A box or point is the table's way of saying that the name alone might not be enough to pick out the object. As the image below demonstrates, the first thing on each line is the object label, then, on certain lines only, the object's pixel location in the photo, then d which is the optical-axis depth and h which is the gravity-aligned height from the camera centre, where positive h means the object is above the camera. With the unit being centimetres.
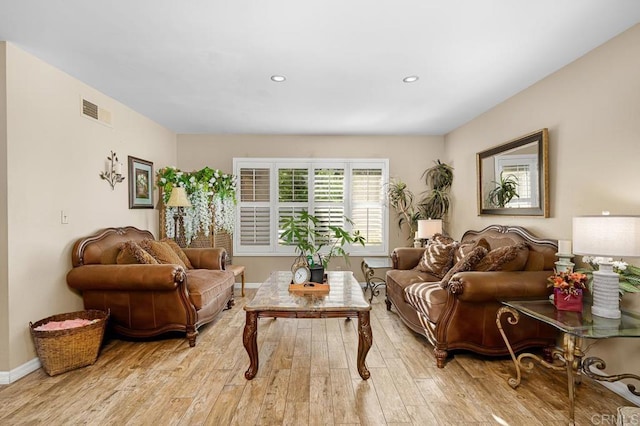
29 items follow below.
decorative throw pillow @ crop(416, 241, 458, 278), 376 -55
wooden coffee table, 242 -74
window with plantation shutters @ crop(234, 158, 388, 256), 535 +27
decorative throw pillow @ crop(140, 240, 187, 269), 358 -44
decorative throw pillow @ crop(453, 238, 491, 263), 346 -38
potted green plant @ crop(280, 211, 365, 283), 298 -35
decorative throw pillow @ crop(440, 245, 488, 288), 294 -44
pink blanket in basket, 268 -93
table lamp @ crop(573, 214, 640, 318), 191 -20
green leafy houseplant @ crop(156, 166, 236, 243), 465 +24
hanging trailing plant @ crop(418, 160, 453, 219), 515 +29
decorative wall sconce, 359 +45
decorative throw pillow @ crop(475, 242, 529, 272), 282 -41
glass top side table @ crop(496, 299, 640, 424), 186 -67
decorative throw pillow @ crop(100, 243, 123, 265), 328 -43
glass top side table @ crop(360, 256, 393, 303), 449 -85
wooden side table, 435 -78
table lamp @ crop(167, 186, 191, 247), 439 +9
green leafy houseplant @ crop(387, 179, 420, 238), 519 +14
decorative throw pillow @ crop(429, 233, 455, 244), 408 -35
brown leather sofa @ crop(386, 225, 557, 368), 257 -78
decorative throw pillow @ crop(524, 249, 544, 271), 284 -44
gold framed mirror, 312 +37
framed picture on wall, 406 +37
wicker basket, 250 -104
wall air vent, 327 +103
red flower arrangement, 219 -48
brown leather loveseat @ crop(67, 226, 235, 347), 295 -75
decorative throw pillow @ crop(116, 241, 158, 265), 329 -43
